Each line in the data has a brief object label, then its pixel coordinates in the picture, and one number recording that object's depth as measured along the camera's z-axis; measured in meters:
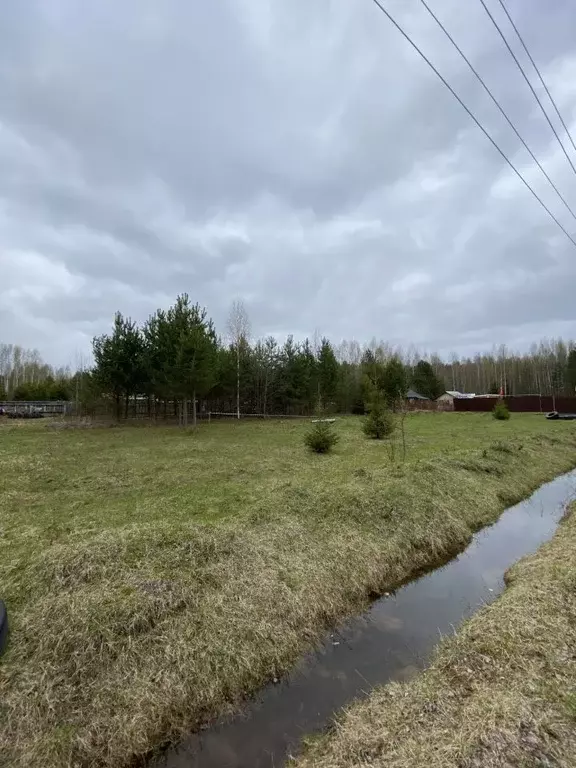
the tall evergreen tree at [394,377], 35.25
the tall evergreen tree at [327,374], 37.22
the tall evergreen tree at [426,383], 58.31
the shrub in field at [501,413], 30.48
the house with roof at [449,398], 48.00
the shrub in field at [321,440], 14.84
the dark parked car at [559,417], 32.17
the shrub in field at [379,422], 18.00
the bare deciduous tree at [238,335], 33.67
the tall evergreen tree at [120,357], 26.41
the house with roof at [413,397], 46.04
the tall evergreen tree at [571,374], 53.28
